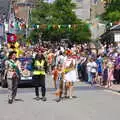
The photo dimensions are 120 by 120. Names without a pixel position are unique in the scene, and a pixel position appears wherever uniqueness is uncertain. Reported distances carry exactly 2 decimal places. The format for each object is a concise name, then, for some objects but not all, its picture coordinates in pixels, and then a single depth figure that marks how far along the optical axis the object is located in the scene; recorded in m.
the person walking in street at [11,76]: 18.36
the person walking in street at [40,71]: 18.92
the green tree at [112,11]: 62.96
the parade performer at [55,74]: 24.20
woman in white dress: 19.39
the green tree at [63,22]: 73.88
